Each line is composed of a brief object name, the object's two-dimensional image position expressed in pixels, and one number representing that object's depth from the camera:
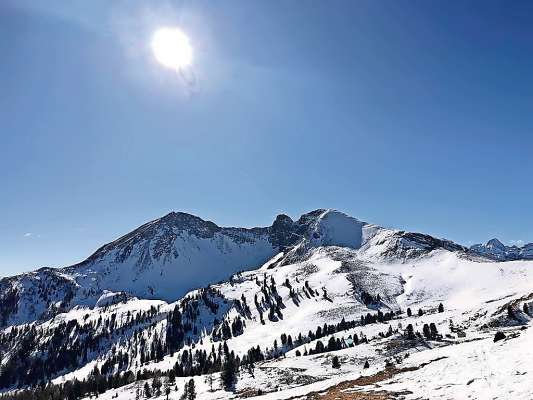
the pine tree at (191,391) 89.38
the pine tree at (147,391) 114.50
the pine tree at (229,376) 100.50
